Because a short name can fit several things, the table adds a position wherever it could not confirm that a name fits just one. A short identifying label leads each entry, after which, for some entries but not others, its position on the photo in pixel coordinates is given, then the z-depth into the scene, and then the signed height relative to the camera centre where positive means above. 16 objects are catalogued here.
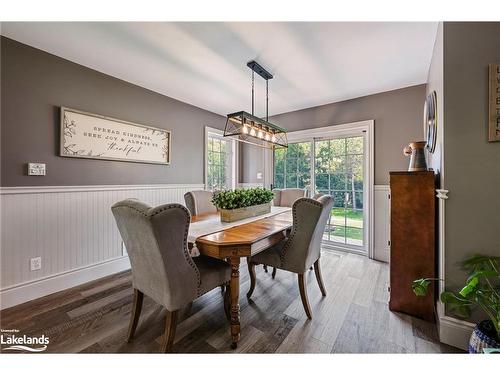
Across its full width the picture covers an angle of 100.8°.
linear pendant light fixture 2.11 +0.65
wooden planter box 1.94 -0.28
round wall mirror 1.79 +0.59
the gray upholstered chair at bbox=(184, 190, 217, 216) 2.60 -0.22
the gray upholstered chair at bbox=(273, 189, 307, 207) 3.11 -0.18
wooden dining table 1.34 -0.42
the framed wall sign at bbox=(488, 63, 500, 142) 1.28 +0.50
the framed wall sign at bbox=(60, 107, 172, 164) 2.17 +0.55
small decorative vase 1.80 +0.23
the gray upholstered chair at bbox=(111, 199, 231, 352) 1.11 -0.43
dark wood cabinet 1.65 -0.45
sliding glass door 3.19 +0.11
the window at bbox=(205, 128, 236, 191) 3.86 +0.46
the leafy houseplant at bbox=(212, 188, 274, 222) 1.94 -0.19
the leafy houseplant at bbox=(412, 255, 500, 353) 1.15 -0.71
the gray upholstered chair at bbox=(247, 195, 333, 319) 1.63 -0.48
